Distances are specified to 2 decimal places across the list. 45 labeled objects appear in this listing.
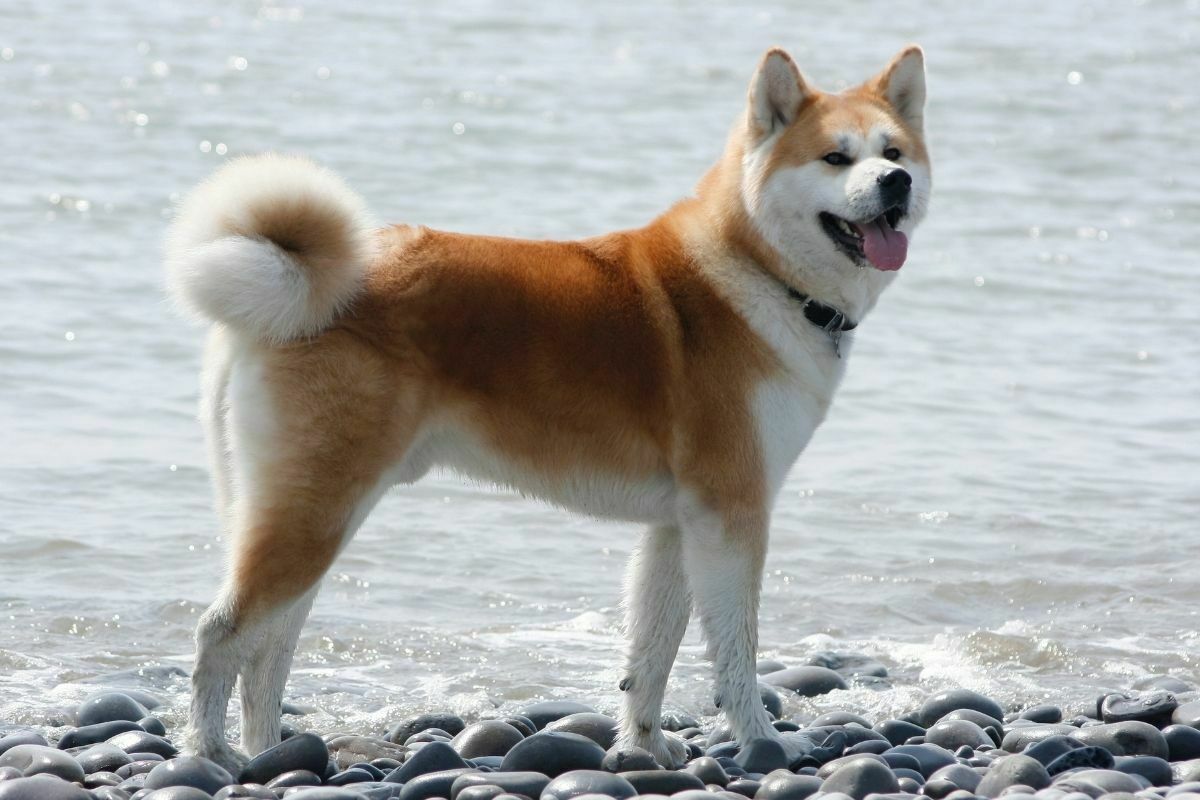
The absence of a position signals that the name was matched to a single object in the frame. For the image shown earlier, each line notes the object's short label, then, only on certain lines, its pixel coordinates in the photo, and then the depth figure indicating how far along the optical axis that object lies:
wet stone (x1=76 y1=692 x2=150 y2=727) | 10.41
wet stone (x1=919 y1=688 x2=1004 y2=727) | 11.09
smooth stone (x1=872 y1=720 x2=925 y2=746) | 10.55
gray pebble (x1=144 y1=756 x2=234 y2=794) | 8.72
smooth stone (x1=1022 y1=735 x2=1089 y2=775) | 9.63
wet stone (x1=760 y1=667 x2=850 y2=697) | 11.87
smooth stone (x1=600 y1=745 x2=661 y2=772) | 9.49
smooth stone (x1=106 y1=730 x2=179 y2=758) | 9.62
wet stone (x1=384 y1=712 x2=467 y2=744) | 10.53
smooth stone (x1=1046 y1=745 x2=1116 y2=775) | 9.48
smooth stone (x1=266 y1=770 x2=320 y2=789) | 9.05
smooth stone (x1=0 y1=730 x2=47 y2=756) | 9.61
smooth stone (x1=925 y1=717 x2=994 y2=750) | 10.33
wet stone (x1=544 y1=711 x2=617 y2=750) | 10.34
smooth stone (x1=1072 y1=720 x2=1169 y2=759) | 10.02
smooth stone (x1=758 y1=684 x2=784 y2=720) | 11.26
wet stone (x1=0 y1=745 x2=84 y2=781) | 8.95
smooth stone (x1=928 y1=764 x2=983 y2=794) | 9.15
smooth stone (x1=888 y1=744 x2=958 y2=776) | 9.67
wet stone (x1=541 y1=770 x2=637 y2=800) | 8.79
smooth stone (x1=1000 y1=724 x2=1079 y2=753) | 10.20
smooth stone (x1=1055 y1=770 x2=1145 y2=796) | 8.88
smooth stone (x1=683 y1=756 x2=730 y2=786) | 9.41
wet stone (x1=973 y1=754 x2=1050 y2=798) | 9.01
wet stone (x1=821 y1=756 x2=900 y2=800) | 8.90
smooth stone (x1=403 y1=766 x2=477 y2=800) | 8.88
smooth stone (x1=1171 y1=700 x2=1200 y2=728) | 10.49
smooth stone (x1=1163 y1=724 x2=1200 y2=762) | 10.12
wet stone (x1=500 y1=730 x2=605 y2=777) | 9.41
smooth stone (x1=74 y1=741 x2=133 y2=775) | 9.37
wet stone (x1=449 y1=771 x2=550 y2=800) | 8.81
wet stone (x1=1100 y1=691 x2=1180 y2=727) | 10.70
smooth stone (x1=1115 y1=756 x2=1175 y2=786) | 9.48
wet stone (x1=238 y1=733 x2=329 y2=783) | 9.22
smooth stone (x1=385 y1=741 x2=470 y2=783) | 9.28
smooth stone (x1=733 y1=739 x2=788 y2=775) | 9.62
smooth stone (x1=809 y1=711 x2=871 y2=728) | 10.87
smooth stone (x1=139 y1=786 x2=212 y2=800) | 8.48
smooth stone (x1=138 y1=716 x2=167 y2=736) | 10.16
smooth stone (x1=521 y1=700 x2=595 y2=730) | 10.87
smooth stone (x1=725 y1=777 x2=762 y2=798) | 9.21
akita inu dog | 8.87
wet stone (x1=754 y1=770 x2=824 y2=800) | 8.88
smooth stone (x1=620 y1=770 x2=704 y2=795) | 9.03
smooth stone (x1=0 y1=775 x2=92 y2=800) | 8.27
